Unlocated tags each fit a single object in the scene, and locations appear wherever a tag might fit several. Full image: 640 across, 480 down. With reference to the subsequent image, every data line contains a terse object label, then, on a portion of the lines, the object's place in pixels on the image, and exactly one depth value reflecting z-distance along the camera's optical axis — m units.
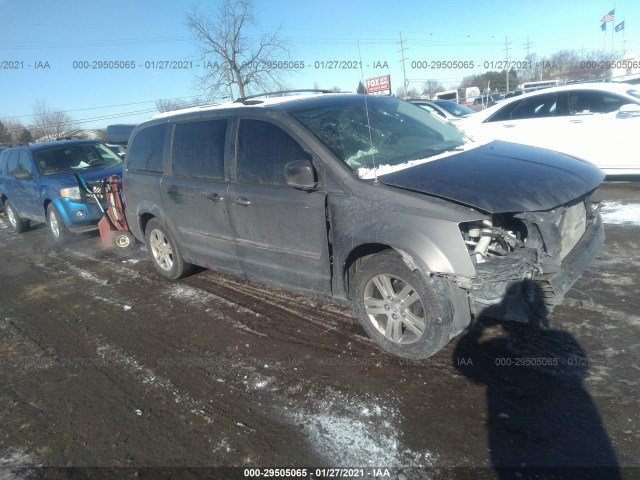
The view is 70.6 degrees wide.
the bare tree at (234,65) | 24.14
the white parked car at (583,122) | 6.88
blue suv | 7.68
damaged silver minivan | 2.93
